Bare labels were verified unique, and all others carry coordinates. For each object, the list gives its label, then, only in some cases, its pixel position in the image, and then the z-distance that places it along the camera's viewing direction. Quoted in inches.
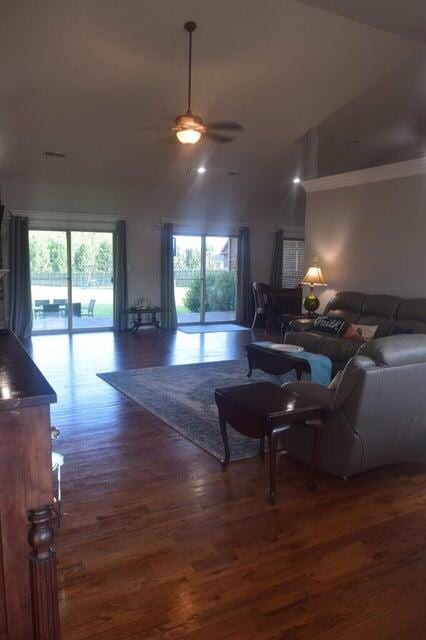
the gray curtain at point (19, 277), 319.3
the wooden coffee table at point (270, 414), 108.9
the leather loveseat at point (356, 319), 221.5
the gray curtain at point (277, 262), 423.2
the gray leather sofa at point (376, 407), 109.0
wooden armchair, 378.0
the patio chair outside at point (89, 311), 363.1
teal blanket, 189.1
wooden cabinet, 57.2
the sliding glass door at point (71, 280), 341.1
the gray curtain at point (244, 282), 408.5
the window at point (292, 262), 436.1
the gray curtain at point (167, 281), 375.2
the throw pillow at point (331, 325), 241.3
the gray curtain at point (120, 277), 356.5
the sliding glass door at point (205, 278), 396.8
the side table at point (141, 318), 355.3
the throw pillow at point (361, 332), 228.7
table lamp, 286.8
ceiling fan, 180.9
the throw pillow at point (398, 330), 222.0
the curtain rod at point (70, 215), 321.1
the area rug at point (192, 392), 147.3
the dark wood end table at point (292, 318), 284.0
